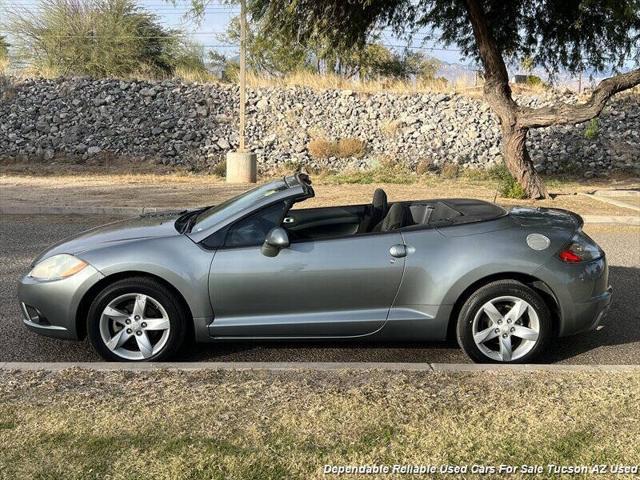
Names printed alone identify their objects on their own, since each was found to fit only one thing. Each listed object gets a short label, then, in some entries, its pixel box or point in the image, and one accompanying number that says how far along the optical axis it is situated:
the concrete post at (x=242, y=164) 20.72
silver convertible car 4.89
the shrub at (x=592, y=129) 19.69
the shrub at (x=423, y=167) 25.68
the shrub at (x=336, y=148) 27.47
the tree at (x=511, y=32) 16.50
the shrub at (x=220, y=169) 24.64
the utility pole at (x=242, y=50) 16.44
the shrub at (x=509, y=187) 16.92
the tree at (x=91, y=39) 34.28
